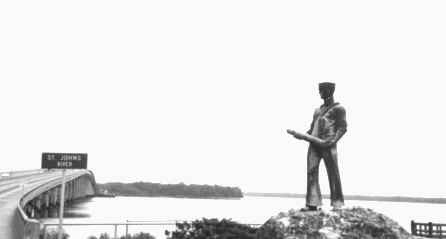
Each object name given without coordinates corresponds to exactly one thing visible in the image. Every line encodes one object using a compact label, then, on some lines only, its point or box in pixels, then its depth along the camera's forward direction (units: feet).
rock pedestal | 37.19
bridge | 64.16
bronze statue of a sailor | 40.73
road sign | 52.65
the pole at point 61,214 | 50.03
